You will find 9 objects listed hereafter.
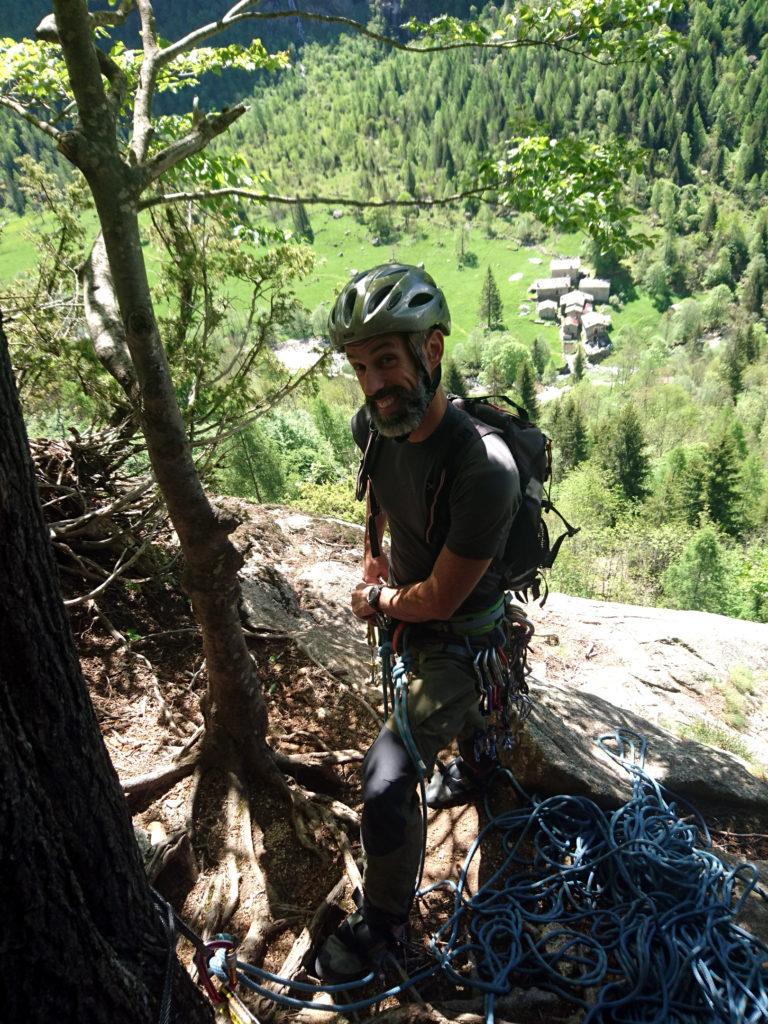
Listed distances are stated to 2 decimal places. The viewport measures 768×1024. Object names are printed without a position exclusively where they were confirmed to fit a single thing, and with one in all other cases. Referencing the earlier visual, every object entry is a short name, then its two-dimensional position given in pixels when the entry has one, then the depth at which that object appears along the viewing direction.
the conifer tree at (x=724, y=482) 55.91
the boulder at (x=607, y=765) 3.90
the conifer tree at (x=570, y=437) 75.06
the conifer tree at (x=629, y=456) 65.56
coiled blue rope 2.67
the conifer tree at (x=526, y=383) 87.88
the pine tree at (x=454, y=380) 83.06
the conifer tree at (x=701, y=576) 40.19
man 2.73
